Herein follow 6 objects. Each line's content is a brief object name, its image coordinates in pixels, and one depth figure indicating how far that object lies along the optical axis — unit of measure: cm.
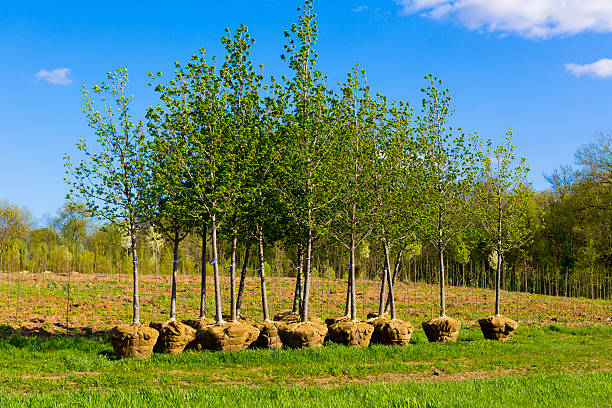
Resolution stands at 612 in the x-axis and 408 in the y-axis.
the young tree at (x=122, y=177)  1548
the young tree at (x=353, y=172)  1708
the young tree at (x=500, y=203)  2033
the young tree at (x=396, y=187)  1802
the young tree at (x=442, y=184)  1925
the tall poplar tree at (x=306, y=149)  1612
